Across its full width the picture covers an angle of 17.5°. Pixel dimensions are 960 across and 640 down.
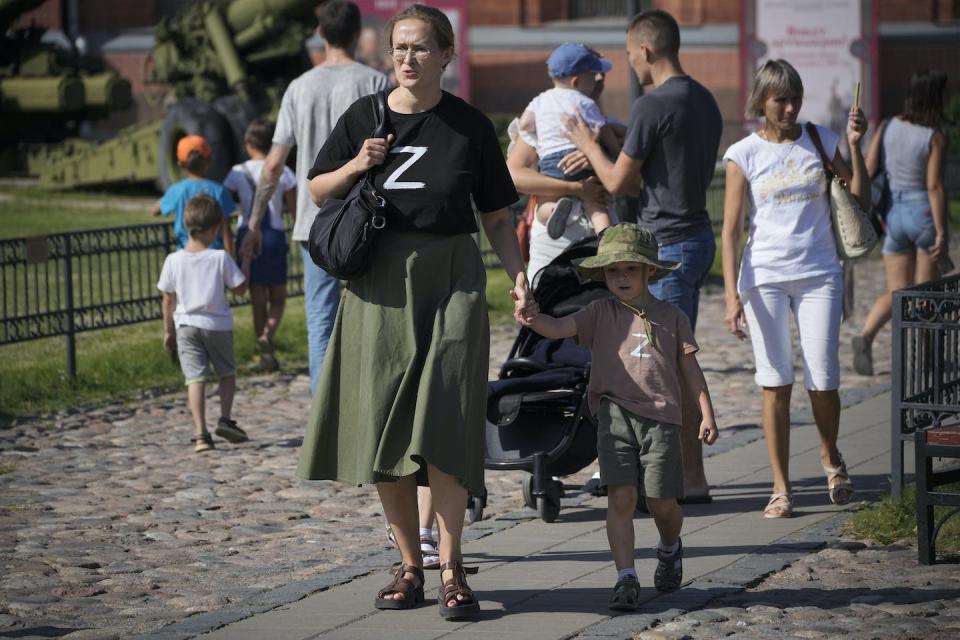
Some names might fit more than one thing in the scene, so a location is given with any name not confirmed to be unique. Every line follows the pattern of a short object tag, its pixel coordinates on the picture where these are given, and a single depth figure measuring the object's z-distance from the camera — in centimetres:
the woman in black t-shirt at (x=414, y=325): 978
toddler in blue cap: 1372
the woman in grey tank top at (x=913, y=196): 1883
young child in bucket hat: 1020
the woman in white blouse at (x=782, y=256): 1270
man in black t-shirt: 1308
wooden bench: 1099
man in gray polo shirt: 1391
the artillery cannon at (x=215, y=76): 4334
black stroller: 1255
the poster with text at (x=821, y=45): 3931
